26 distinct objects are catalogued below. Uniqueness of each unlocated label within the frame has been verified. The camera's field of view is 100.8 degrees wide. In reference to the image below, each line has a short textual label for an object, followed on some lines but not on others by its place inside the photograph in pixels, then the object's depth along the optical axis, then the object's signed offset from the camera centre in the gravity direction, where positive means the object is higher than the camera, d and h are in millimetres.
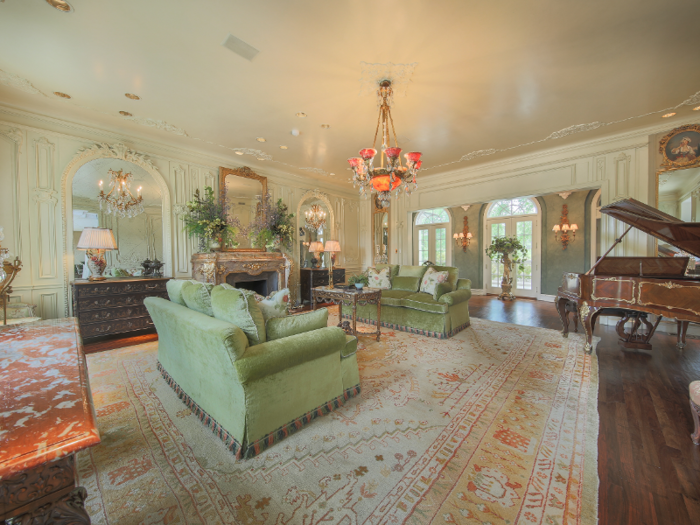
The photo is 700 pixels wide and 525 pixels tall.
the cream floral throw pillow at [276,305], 1996 -341
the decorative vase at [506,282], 7609 -702
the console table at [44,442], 629 -428
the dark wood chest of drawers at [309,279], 6246 -500
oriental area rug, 1317 -1149
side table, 3651 -522
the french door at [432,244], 8992 +376
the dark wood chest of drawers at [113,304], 3564 -604
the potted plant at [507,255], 7621 +9
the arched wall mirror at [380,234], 7353 +566
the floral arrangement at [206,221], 4695 +596
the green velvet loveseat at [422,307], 3947 -737
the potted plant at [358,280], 4422 -376
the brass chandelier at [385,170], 3021 +917
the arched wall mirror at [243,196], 5172 +1134
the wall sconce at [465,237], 8562 +559
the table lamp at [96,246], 3578 +141
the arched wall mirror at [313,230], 6438 +617
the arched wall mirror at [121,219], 3896 +551
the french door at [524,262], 7695 -73
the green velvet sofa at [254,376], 1631 -785
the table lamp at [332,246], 5029 +178
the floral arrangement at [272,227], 5523 +581
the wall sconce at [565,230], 7023 +625
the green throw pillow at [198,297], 2038 -292
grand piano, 2434 -307
